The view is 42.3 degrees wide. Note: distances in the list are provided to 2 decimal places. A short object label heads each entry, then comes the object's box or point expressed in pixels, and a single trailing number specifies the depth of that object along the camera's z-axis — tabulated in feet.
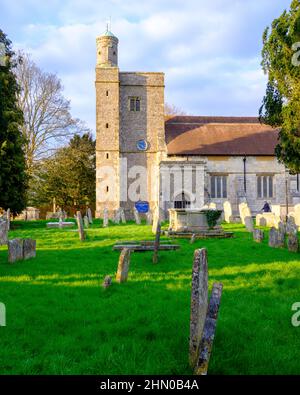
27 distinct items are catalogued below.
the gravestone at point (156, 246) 32.32
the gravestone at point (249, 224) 55.15
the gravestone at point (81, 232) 47.40
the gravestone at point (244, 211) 58.10
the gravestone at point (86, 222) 70.72
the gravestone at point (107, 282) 22.89
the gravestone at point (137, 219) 81.05
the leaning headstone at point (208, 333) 11.81
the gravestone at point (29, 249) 33.32
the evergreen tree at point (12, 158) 72.43
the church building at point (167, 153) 95.09
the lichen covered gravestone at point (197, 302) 13.01
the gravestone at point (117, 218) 82.94
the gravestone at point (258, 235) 44.45
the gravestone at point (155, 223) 57.11
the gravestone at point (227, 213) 75.82
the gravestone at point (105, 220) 71.61
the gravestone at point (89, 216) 79.26
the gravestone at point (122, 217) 84.95
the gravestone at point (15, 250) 31.42
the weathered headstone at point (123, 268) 24.85
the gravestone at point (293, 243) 36.24
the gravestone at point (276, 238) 39.34
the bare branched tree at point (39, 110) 105.29
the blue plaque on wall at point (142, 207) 104.27
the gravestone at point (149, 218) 77.77
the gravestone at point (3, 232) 43.75
